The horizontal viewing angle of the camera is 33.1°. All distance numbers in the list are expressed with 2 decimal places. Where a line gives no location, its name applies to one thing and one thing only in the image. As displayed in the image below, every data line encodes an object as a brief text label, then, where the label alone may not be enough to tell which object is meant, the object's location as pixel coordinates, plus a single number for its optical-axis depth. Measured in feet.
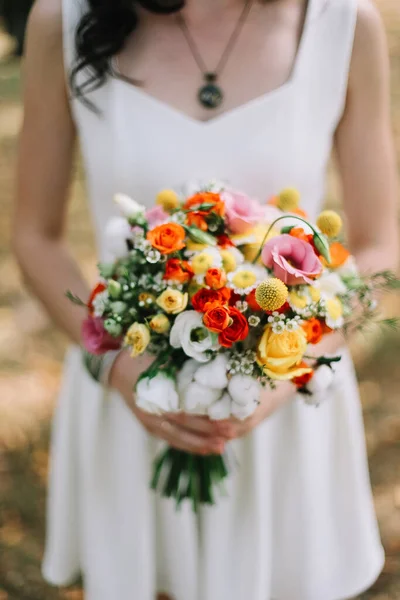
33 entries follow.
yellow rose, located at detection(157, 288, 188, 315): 3.09
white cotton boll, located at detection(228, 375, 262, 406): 3.14
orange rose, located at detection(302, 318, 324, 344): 3.13
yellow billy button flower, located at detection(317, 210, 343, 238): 3.32
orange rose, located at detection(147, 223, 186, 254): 3.17
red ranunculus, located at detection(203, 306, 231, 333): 2.90
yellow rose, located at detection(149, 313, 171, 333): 3.18
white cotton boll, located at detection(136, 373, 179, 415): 3.25
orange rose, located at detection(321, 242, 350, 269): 3.40
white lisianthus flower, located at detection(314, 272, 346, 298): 3.30
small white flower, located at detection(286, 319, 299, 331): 2.97
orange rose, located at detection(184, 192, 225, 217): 3.35
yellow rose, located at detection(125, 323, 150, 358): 3.17
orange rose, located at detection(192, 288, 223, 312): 3.04
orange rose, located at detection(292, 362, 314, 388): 3.35
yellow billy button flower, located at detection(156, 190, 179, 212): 3.55
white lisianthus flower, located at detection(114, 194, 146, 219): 3.51
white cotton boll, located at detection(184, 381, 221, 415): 3.24
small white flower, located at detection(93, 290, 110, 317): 3.37
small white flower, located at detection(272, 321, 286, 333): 2.97
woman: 4.16
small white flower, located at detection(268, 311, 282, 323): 2.99
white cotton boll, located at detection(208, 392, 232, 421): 3.31
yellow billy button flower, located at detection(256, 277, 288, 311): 2.81
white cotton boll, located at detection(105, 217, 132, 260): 3.46
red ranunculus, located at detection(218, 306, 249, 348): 2.96
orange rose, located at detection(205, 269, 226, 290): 3.03
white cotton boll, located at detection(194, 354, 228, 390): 3.16
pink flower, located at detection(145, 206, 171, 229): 3.52
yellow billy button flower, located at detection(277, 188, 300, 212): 3.67
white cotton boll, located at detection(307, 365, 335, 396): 3.41
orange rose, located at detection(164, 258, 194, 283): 3.18
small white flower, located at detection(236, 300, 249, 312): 3.06
